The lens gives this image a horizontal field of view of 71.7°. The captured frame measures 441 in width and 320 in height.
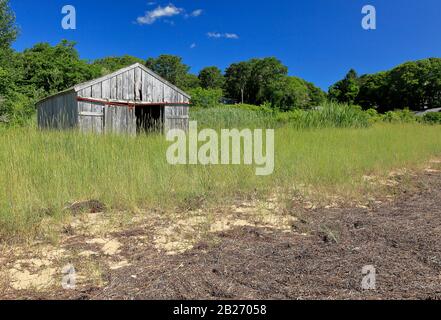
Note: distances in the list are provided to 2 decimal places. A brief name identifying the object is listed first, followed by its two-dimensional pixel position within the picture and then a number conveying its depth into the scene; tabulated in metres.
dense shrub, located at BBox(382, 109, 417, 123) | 21.35
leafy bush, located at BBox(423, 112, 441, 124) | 22.07
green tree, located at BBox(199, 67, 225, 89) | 71.69
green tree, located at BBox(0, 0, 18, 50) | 26.42
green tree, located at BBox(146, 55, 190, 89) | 65.00
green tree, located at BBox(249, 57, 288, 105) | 63.00
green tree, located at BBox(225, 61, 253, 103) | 67.88
